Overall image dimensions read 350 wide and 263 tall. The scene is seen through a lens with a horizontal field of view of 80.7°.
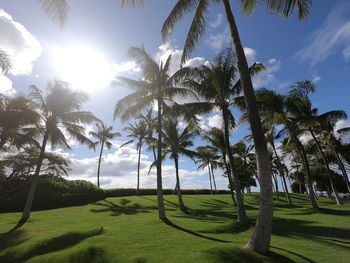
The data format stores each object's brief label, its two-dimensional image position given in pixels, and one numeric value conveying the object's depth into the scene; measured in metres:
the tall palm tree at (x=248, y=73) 6.18
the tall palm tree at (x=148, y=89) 15.61
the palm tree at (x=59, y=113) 17.09
